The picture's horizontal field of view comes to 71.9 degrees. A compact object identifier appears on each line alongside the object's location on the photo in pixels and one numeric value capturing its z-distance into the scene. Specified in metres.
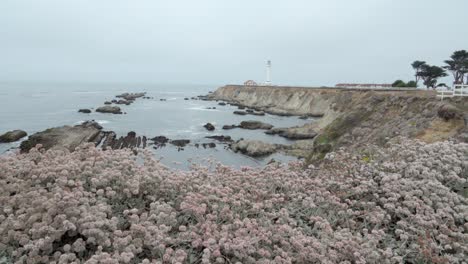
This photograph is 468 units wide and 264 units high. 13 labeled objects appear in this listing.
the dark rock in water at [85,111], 63.04
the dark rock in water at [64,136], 27.77
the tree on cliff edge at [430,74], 55.31
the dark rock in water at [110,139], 33.86
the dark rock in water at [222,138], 38.94
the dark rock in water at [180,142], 35.72
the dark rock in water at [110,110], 64.94
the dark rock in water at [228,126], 47.85
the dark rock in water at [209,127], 46.91
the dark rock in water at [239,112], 66.95
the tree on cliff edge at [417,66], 59.17
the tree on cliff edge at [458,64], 48.75
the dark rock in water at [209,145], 35.22
